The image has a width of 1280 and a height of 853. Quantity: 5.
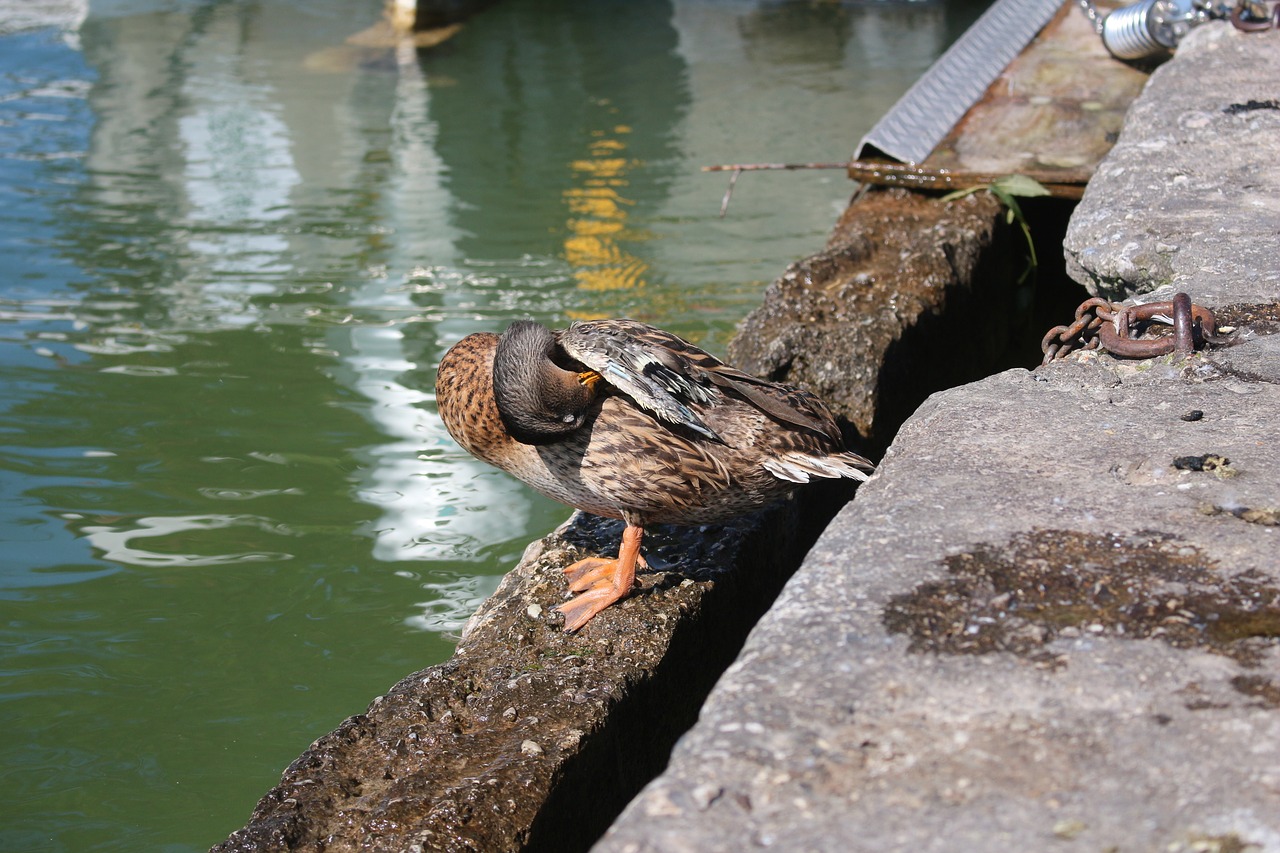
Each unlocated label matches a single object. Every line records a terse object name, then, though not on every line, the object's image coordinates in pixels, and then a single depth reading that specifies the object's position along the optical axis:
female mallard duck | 5.79
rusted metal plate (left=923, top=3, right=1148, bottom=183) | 10.81
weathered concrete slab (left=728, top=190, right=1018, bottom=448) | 7.98
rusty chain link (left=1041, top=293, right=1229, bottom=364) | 5.30
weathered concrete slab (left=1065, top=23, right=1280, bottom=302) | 6.35
